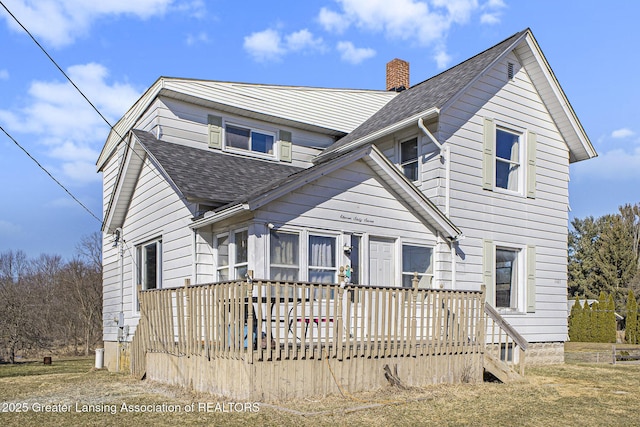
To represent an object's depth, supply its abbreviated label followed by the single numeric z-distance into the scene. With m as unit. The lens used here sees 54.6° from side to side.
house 11.56
